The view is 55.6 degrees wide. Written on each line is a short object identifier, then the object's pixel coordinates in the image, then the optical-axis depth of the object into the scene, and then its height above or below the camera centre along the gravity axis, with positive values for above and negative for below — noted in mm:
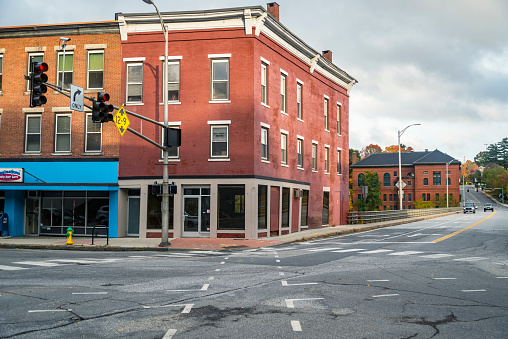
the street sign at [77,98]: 16328 +3349
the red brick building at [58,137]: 26672 +3329
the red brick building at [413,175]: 104062 +4995
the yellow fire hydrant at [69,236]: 21616 -1809
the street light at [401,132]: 44638 +6183
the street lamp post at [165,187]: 21141 +418
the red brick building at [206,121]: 25641 +4116
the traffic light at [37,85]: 14227 +3305
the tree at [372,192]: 73250 +850
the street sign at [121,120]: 18298 +2924
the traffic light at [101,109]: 16391 +2972
